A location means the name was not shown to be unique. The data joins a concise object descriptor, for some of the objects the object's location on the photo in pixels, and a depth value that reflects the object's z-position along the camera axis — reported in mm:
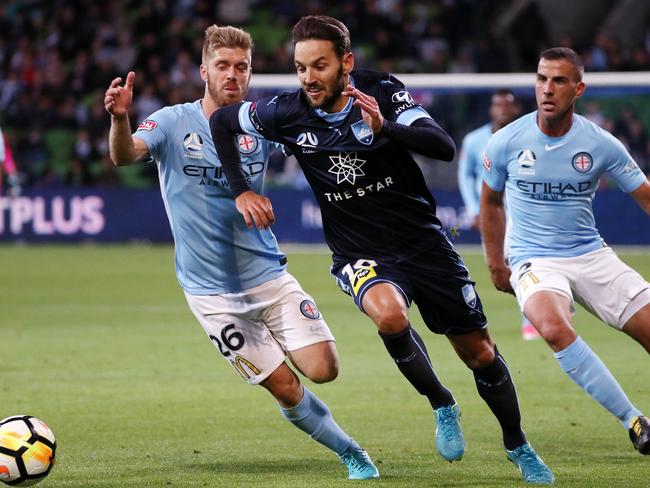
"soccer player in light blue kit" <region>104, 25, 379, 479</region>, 13086
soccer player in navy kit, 12180
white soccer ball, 11758
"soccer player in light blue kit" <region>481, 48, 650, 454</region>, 13977
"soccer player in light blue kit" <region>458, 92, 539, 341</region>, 24469
